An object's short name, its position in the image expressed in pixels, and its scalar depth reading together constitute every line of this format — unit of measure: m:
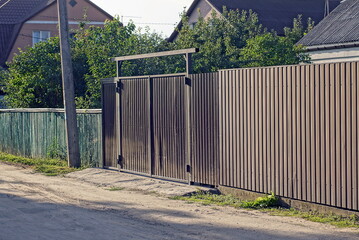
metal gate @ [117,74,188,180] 13.20
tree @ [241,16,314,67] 16.28
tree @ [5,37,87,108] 22.22
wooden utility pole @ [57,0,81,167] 17.25
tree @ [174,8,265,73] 18.14
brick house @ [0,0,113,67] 46.44
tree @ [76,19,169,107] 19.38
